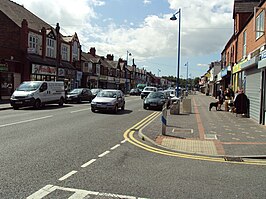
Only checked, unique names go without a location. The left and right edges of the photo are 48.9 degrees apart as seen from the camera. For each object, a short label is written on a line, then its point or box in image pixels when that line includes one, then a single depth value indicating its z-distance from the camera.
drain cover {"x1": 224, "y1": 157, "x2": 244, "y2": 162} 7.36
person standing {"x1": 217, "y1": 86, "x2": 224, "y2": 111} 22.80
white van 19.94
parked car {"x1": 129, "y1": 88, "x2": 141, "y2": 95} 60.61
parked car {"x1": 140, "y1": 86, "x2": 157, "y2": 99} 42.19
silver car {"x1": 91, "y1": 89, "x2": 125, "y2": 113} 18.48
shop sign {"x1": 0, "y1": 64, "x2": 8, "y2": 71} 28.67
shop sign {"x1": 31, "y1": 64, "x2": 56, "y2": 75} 34.72
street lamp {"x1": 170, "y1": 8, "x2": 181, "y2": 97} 27.62
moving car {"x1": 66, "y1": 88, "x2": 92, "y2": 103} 28.27
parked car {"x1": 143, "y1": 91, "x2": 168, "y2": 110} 22.97
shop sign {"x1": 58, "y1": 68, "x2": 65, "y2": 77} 40.81
